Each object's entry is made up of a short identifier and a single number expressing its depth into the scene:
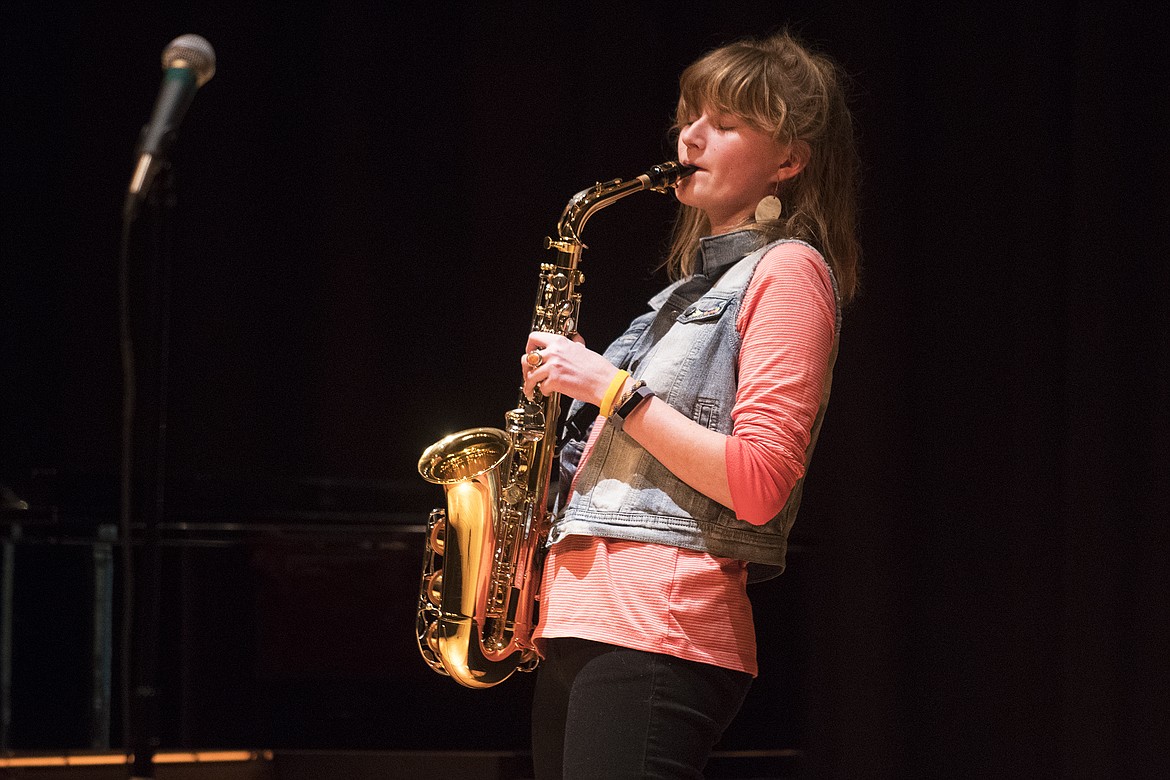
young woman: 5.33
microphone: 5.20
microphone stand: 5.24
